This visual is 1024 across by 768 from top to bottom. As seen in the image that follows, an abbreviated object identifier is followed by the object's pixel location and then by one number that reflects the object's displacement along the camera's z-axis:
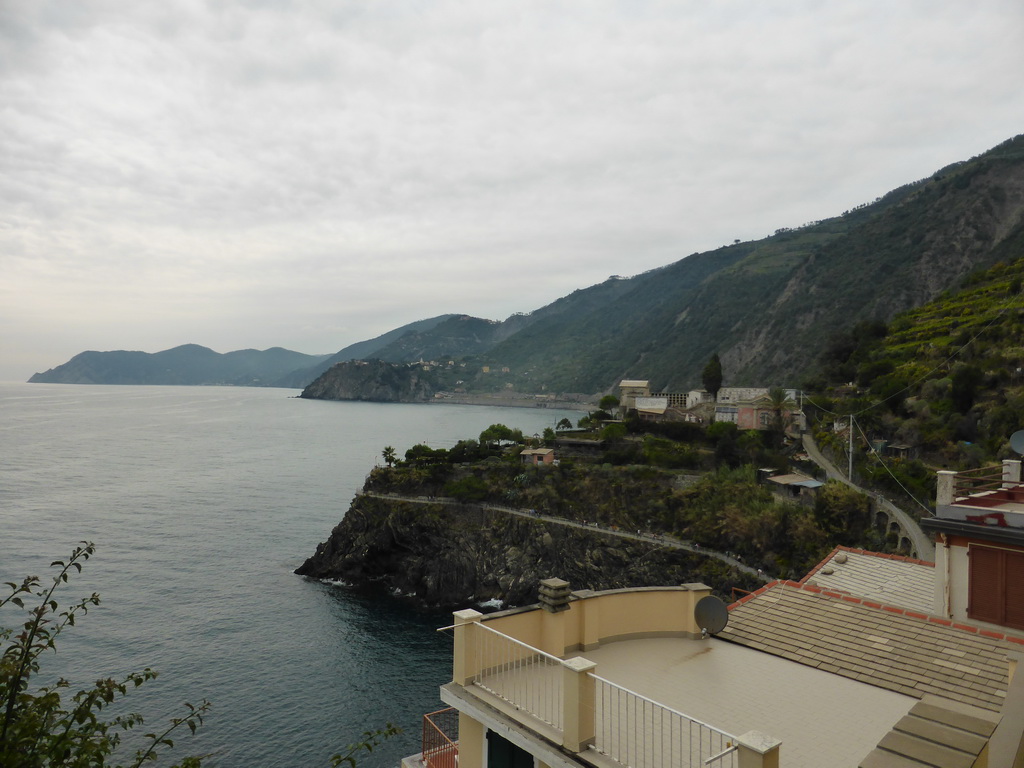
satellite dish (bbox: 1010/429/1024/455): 14.05
